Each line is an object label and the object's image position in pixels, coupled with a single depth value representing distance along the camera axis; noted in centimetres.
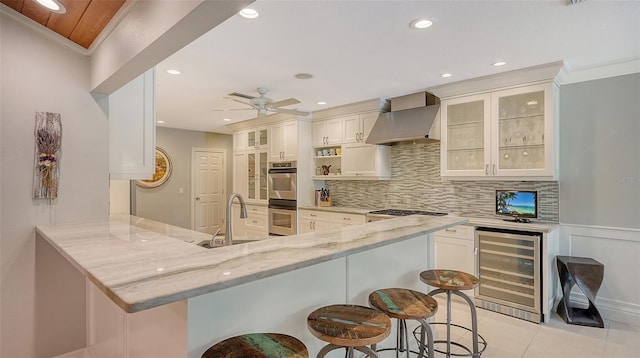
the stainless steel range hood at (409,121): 379
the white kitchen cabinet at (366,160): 444
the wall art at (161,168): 643
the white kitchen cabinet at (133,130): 248
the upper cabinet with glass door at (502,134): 313
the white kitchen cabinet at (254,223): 562
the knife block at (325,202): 521
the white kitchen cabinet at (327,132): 488
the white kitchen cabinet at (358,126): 447
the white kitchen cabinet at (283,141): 512
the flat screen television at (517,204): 332
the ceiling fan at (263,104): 361
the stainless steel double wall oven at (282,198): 513
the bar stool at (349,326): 123
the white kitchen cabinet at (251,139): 570
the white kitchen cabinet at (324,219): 440
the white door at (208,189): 704
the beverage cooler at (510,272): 304
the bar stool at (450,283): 192
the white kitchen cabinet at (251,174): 572
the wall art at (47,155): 210
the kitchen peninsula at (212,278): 103
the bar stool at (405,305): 155
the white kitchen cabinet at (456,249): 340
